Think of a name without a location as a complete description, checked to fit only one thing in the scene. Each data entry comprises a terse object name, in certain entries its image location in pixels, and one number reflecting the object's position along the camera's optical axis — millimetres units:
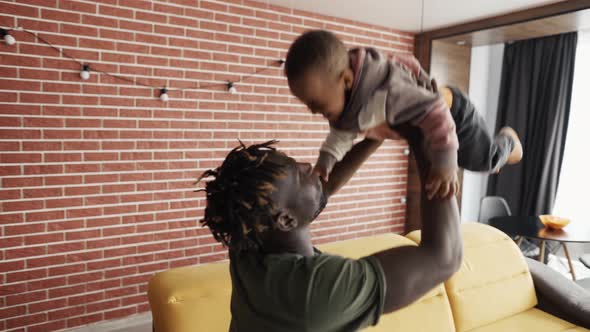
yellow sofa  1500
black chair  4059
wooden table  3111
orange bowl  3297
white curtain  4293
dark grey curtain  4375
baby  802
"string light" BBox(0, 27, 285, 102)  2334
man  774
